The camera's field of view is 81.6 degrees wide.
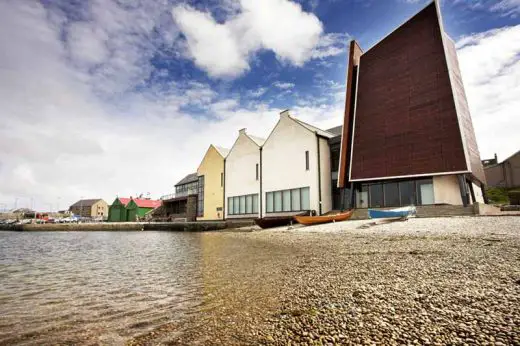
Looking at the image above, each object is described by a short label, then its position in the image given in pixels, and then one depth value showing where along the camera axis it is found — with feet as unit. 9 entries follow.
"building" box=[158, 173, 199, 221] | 179.08
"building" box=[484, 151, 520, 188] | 182.50
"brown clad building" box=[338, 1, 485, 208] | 84.02
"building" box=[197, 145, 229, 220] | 156.87
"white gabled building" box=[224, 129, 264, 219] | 133.69
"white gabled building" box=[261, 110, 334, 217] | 108.17
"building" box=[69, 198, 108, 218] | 441.27
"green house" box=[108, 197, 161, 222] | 250.57
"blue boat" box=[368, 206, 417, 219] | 72.05
